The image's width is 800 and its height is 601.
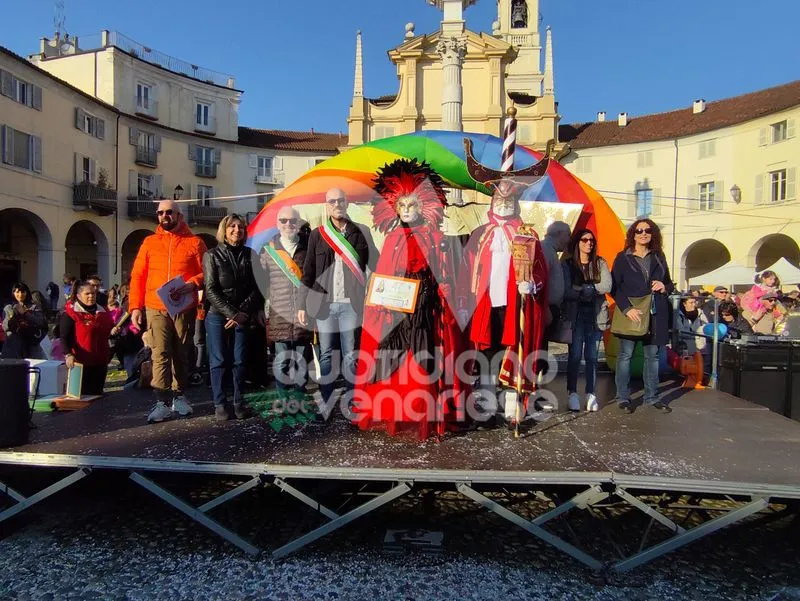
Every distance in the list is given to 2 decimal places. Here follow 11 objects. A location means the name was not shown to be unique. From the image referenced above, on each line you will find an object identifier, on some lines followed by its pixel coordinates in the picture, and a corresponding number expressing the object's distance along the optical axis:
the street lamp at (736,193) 28.56
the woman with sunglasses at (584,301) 4.88
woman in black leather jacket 4.34
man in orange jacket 4.38
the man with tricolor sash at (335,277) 4.31
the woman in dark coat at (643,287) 4.95
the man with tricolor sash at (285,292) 4.42
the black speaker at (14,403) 3.71
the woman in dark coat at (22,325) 6.87
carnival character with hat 4.21
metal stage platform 3.20
